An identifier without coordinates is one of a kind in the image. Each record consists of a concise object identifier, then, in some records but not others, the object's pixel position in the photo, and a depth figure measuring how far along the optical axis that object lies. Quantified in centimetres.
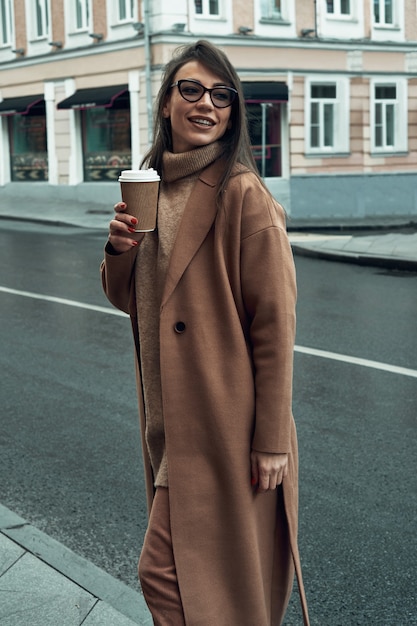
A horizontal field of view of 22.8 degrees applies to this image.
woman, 271
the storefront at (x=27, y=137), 3006
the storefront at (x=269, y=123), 2584
